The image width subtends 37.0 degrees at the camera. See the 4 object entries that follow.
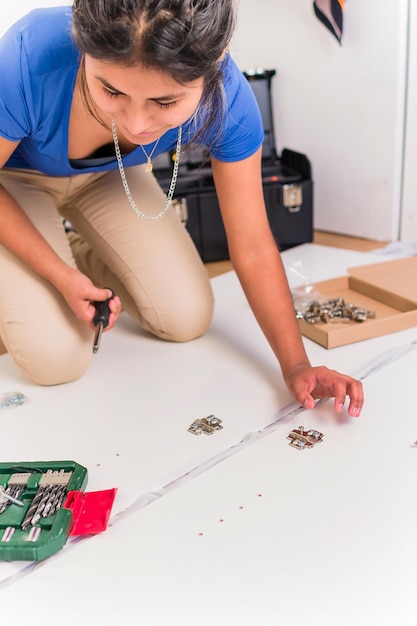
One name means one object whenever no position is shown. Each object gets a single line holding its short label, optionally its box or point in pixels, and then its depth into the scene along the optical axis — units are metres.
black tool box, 2.23
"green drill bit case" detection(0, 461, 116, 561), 0.83
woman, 0.80
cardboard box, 1.43
